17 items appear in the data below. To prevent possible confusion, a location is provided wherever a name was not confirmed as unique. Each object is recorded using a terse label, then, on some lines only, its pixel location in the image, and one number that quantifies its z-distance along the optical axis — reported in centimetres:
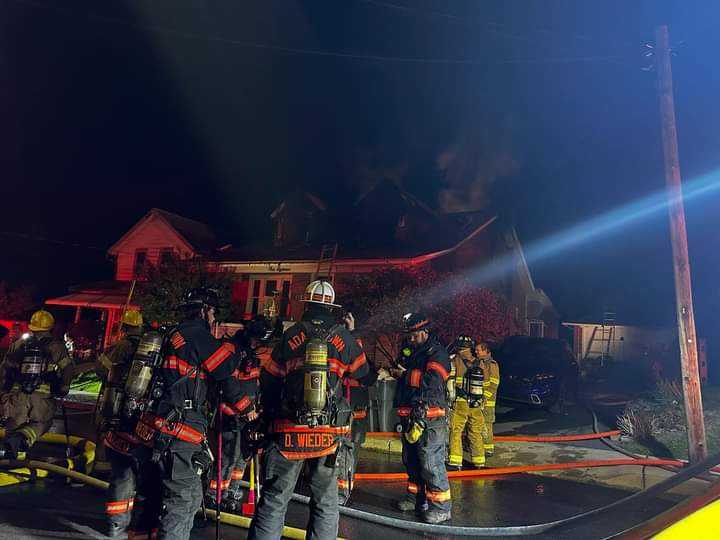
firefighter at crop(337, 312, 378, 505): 368
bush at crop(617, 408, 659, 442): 805
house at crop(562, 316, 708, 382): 2606
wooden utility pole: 682
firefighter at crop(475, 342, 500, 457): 705
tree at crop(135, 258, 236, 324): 1628
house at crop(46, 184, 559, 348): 1834
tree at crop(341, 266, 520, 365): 1260
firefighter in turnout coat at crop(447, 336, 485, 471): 634
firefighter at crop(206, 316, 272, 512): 473
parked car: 1153
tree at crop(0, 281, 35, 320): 2697
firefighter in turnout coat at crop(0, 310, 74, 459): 529
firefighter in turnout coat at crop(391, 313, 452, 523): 451
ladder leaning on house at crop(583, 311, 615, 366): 2753
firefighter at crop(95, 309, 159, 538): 371
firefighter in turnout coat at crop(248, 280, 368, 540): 328
